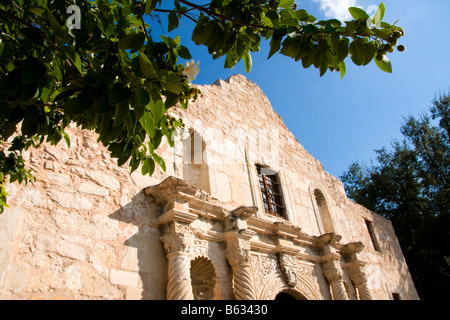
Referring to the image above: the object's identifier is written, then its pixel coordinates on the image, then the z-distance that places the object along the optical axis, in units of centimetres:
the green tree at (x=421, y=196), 1388
